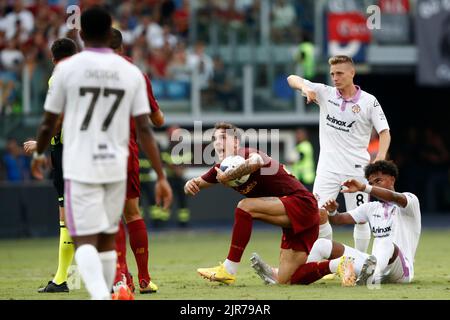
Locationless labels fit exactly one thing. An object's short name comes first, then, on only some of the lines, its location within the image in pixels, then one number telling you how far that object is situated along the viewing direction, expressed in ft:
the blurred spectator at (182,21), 83.17
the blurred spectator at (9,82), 73.10
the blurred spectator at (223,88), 81.82
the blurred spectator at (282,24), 83.66
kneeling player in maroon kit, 33.55
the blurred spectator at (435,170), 92.89
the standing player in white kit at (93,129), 24.85
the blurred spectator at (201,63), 80.38
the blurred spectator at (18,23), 76.64
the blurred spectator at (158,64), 78.95
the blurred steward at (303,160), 76.79
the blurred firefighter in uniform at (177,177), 74.18
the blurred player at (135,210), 30.45
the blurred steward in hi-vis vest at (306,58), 81.30
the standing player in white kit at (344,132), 37.96
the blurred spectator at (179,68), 79.92
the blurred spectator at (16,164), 70.95
